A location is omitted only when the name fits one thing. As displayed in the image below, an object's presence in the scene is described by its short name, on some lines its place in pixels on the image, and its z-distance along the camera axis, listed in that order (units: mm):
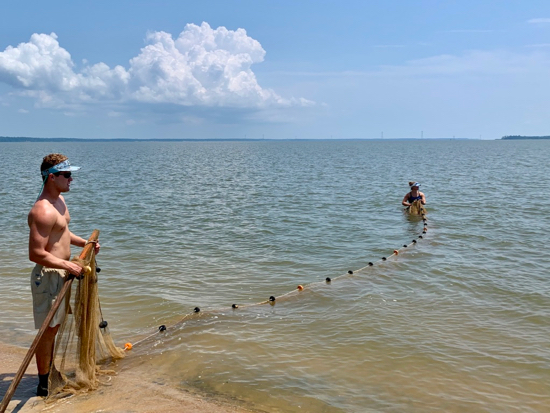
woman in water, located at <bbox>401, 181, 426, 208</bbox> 19672
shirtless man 4828
